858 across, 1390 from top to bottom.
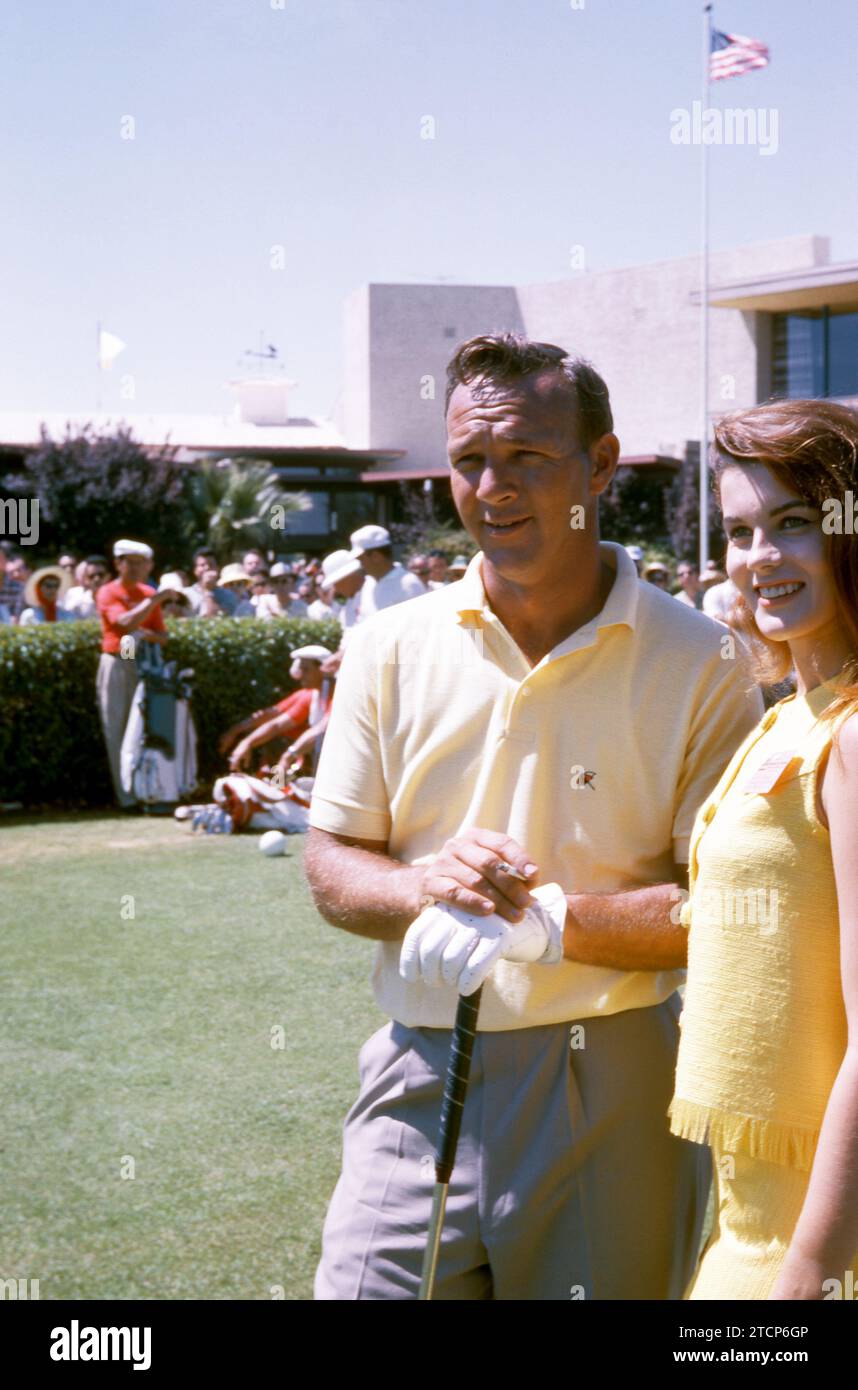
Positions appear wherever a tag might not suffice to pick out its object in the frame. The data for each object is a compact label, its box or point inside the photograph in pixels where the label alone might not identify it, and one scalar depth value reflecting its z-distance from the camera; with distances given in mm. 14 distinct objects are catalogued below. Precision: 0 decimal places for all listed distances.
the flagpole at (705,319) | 29905
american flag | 27156
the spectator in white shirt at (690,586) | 17203
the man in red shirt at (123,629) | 12203
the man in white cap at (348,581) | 12281
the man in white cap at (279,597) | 17234
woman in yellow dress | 1823
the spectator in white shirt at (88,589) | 16688
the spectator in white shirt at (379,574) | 11266
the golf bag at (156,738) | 12430
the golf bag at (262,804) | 11375
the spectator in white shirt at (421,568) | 17672
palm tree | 37500
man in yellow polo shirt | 2346
